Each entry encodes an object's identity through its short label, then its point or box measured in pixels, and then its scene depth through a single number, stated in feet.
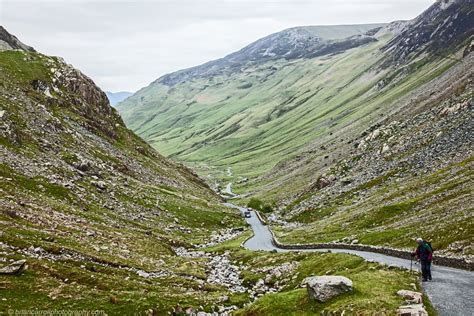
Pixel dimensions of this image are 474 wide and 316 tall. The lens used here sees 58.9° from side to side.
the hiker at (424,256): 134.00
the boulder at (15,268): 145.79
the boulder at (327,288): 129.08
